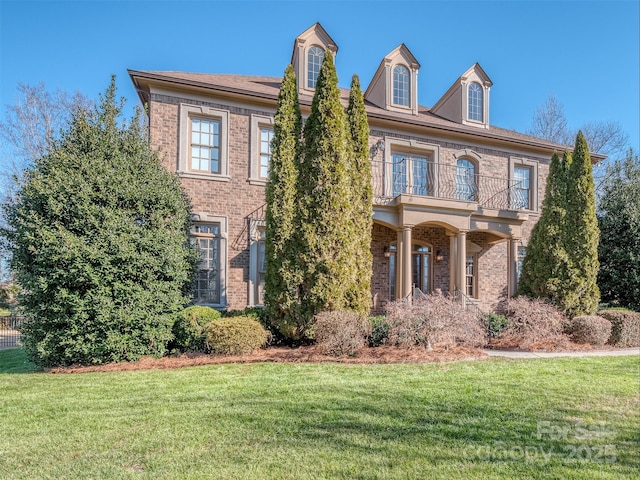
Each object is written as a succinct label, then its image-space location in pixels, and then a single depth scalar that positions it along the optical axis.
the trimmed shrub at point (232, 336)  7.29
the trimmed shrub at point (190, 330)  7.70
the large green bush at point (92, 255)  6.67
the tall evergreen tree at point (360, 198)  8.62
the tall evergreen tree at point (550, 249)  10.63
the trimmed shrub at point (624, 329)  9.64
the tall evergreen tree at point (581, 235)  10.45
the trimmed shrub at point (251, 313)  8.47
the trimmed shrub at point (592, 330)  9.22
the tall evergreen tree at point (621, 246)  12.93
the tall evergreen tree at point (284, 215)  8.27
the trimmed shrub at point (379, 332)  8.11
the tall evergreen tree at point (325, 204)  8.23
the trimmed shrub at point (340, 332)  7.43
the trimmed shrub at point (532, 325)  8.82
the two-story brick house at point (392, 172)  10.56
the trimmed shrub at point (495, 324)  9.34
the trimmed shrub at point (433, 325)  7.54
